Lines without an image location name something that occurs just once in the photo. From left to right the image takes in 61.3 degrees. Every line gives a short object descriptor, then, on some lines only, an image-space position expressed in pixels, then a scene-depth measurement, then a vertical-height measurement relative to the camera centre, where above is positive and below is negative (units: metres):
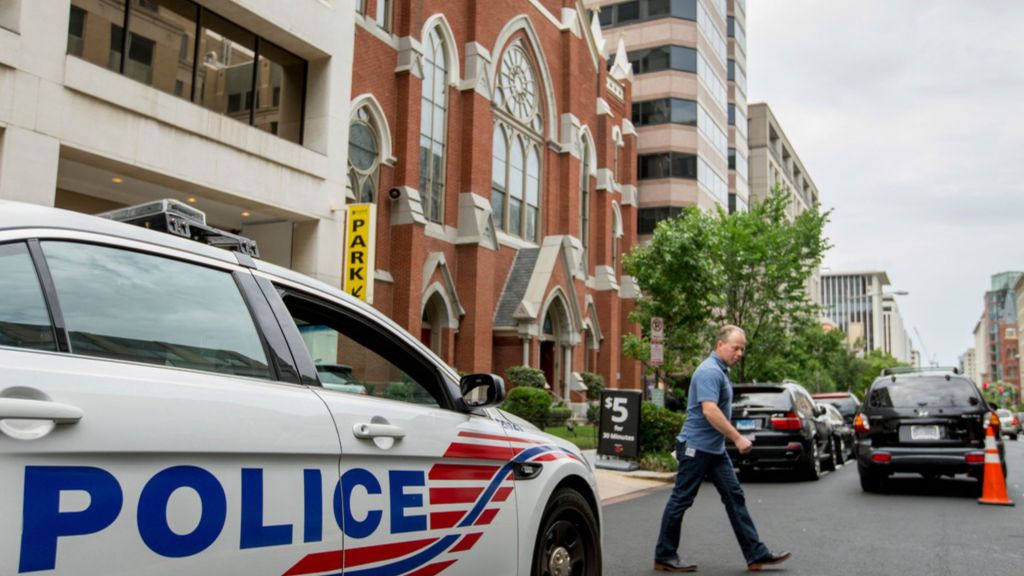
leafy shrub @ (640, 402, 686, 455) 15.49 -0.64
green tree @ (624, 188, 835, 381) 23.45 +3.23
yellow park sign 18.23 +2.85
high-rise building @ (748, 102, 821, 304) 70.19 +20.26
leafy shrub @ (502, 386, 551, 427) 23.09 -0.39
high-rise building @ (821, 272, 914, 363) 169.75 +18.70
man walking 6.59 -0.51
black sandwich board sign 14.62 -0.56
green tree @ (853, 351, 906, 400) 62.66 +2.46
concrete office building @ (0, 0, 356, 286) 12.40 +4.49
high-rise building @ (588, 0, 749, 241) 46.84 +16.44
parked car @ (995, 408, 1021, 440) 42.77 -1.15
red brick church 24.47 +7.00
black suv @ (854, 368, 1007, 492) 11.29 -0.37
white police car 2.33 -0.14
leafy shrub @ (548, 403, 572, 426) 25.32 -0.74
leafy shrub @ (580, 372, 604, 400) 33.56 +0.28
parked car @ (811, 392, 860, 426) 23.05 -0.13
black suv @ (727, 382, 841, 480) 13.61 -0.50
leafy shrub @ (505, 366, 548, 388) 27.03 +0.40
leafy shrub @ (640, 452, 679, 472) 14.92 -1.21
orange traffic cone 10.71 -1.01
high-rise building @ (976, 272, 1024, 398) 153.50 +13.02
